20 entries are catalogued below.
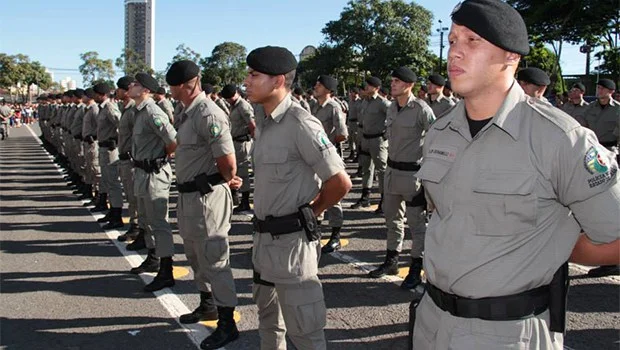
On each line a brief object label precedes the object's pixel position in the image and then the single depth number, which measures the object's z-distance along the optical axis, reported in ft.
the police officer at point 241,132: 30.48
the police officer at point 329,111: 29.73
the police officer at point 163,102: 33.02
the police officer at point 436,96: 28.17
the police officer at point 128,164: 22.54
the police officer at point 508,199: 5.58
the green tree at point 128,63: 234.58
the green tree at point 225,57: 196.11
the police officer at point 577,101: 31.04
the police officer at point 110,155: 26.91
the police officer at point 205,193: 13.83
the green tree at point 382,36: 183.83
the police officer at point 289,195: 10.20
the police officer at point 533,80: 20.49
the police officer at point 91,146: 32.27
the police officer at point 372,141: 30.55
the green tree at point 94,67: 231.71
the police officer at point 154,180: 17.71
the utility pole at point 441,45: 148.05
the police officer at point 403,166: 18.15
